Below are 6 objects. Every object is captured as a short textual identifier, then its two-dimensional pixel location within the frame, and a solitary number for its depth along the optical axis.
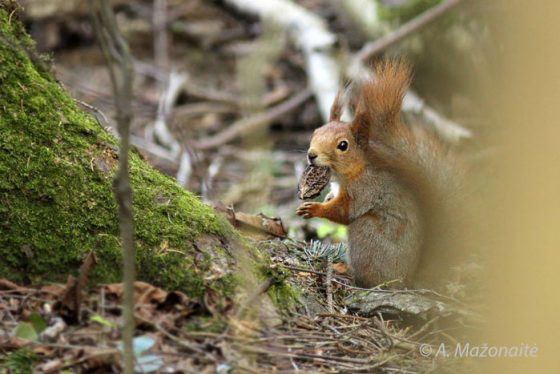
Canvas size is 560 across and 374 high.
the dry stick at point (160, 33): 19.58
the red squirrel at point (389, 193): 7.36
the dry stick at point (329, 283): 6.37
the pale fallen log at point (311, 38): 14.81
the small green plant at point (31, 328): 4.80
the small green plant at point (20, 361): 4.62
